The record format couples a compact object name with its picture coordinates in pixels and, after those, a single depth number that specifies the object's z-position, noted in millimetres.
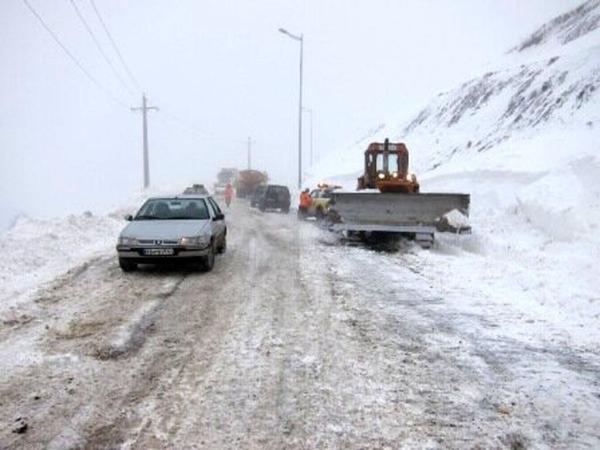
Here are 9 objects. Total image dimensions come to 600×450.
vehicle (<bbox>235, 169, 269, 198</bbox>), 51594
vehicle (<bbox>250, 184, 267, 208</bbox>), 36778
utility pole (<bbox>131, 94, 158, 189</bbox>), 52188
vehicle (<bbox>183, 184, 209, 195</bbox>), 38647
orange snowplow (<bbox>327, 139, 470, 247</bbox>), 15328
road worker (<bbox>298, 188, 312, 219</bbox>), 26500
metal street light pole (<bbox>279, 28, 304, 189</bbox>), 37872
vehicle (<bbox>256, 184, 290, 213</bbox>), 33125
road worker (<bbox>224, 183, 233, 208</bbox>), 35812
